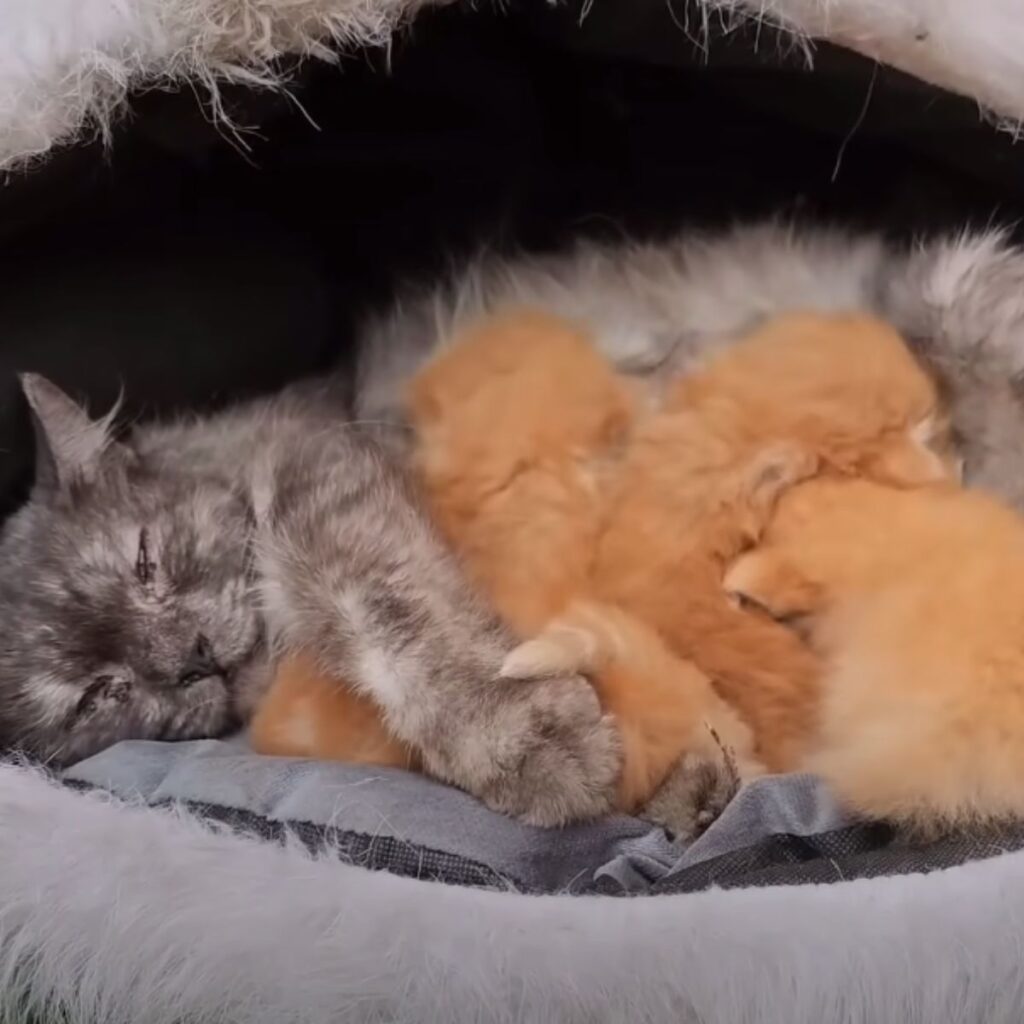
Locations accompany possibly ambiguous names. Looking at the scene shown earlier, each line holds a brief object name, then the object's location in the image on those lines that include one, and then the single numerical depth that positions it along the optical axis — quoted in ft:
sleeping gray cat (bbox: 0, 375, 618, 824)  3.17
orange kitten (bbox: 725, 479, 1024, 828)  2.70
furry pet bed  2.25
